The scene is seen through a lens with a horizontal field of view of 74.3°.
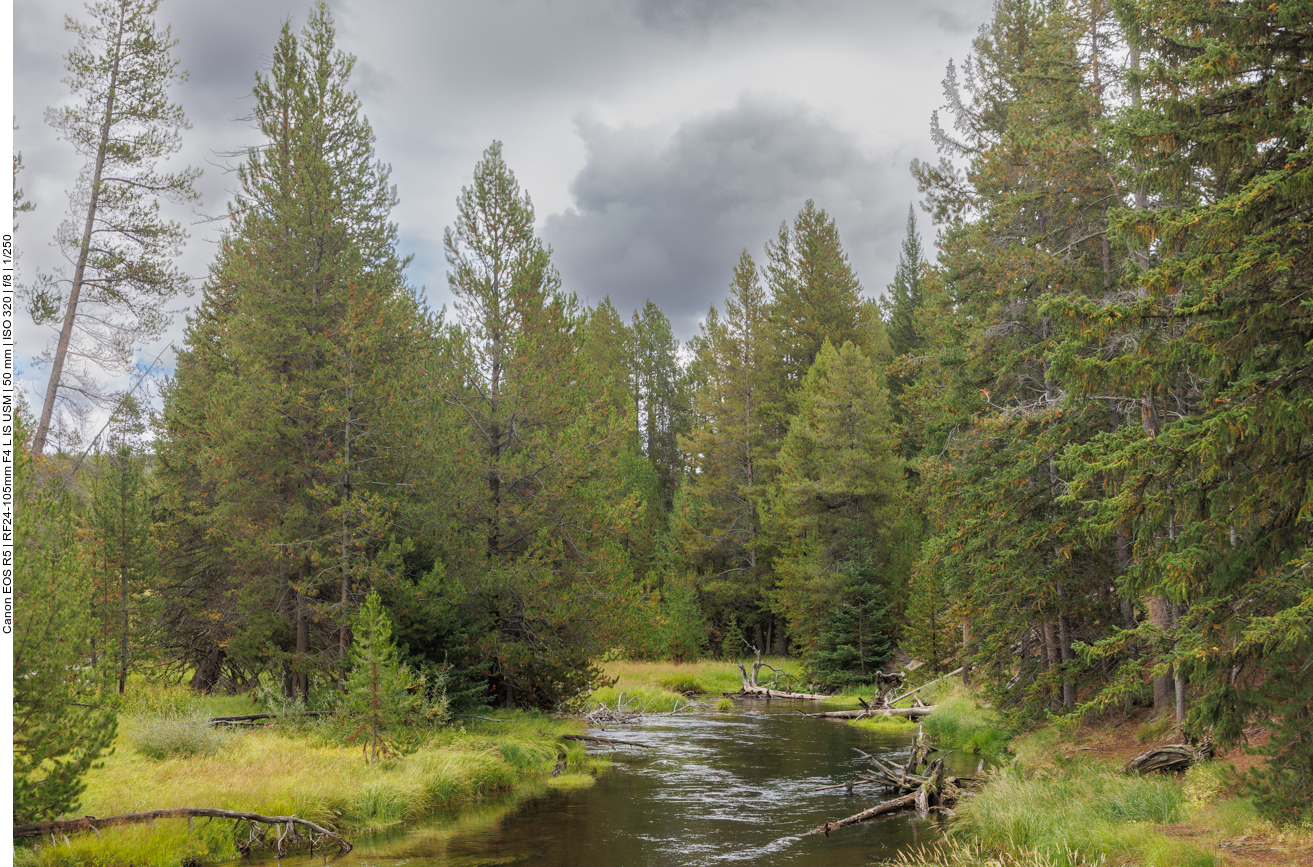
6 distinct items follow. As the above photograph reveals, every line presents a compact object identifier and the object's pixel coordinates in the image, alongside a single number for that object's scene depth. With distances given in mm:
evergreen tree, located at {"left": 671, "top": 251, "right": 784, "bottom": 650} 43781
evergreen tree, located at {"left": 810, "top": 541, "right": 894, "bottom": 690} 34812
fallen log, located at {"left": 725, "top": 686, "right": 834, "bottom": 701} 35247
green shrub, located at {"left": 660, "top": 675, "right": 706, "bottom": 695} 35594
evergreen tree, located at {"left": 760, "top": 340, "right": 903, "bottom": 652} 36656
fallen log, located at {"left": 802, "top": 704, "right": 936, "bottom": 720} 27453
